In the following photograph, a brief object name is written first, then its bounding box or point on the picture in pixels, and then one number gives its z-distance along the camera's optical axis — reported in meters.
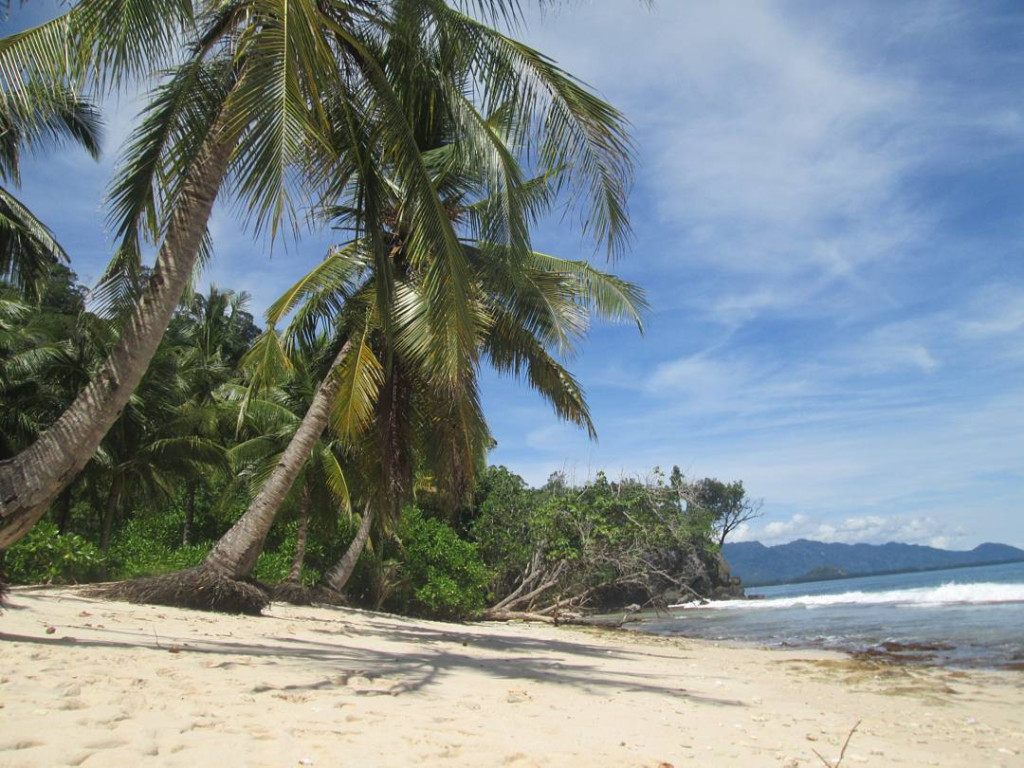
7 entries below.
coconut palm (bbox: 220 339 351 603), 14.12
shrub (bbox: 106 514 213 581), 13.59
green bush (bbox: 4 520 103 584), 11.55
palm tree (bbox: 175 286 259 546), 16.72
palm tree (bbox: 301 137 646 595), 9.97
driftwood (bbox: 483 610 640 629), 20.52
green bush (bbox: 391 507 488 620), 18.36
